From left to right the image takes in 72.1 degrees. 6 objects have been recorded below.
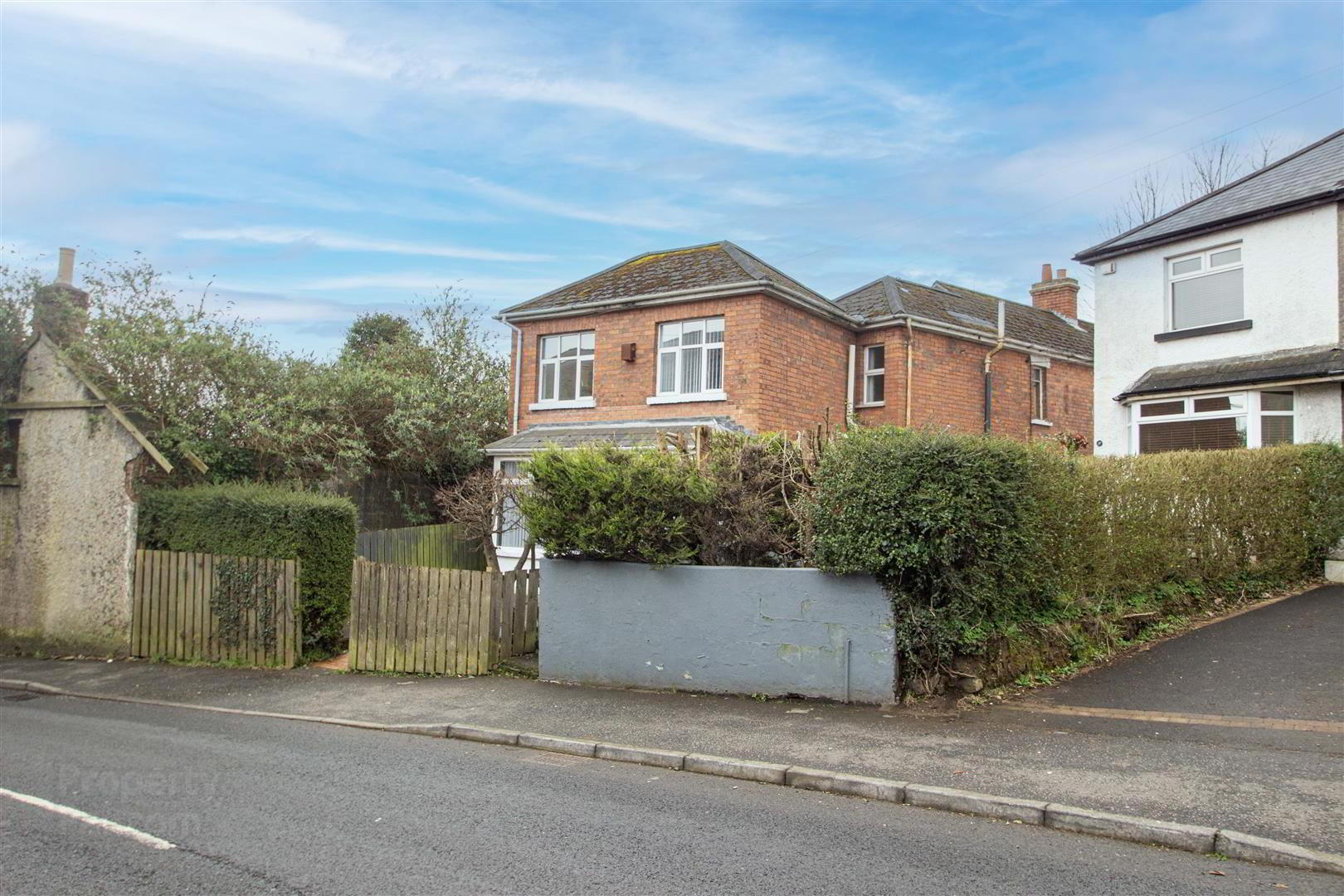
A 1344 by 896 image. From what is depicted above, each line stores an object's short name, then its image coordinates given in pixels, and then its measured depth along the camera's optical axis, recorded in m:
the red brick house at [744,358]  18.86
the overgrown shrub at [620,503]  9.90
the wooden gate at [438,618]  11.22
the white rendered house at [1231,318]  14.78
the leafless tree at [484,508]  15.17
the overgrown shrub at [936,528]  8.46
